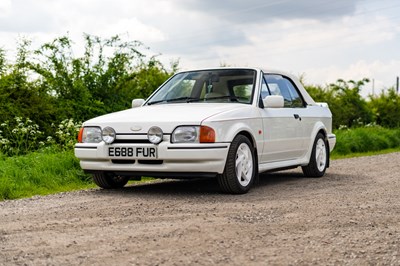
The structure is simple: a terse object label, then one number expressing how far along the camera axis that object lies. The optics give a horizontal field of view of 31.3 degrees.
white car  8.17
